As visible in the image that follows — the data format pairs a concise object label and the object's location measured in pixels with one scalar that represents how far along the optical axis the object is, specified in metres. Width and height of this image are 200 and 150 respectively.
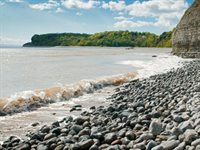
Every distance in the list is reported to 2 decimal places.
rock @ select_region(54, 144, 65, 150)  6.39
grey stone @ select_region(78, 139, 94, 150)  6.28
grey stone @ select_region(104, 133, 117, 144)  6.56
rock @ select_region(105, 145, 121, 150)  5.95
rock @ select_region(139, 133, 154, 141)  6.36
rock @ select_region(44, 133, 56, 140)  7.09
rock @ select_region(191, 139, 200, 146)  5.42
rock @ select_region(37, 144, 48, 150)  6.44
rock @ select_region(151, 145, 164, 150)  5.54
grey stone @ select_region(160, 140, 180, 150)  5.57
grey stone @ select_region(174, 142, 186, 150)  5.43
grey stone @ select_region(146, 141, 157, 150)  5.77
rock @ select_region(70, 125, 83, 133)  7.52
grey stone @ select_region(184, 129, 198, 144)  5.72
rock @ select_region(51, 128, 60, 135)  7.48
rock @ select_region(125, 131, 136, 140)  6.70
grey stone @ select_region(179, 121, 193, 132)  6.34
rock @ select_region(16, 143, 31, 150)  6.61
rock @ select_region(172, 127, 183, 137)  6.19
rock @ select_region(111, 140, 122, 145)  6.45
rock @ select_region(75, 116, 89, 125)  8.52
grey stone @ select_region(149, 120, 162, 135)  6.69
